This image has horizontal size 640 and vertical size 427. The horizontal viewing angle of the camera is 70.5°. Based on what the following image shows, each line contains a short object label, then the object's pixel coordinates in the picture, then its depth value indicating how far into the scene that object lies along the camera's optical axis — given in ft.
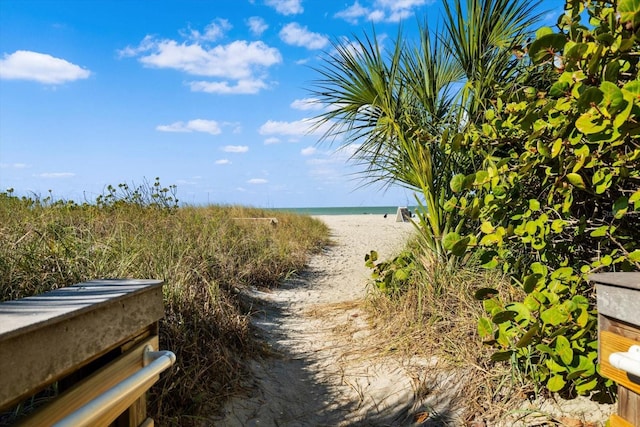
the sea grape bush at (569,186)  6.23
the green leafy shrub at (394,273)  14.70
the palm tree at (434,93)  14.32
